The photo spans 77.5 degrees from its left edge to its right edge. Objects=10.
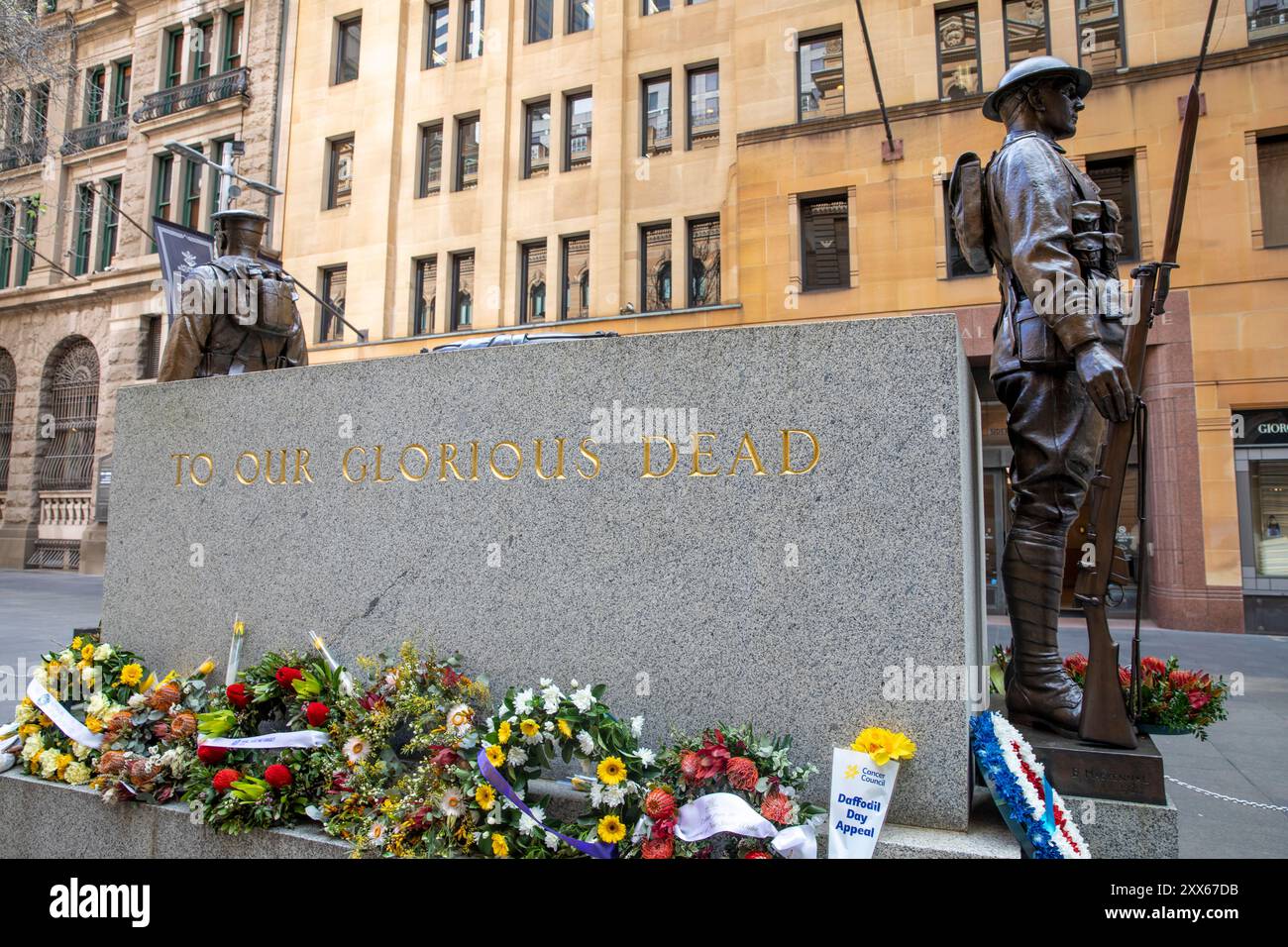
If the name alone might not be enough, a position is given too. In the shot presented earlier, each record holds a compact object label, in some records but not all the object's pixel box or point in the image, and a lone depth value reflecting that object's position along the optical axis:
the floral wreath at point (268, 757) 3.33
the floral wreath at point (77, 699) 3.87
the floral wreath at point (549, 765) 2.85
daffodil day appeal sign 2.76
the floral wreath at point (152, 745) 3.60
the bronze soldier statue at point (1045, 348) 3.13
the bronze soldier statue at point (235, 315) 5.08
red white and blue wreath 2.67
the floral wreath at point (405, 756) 3.04
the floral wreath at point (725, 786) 2.72
